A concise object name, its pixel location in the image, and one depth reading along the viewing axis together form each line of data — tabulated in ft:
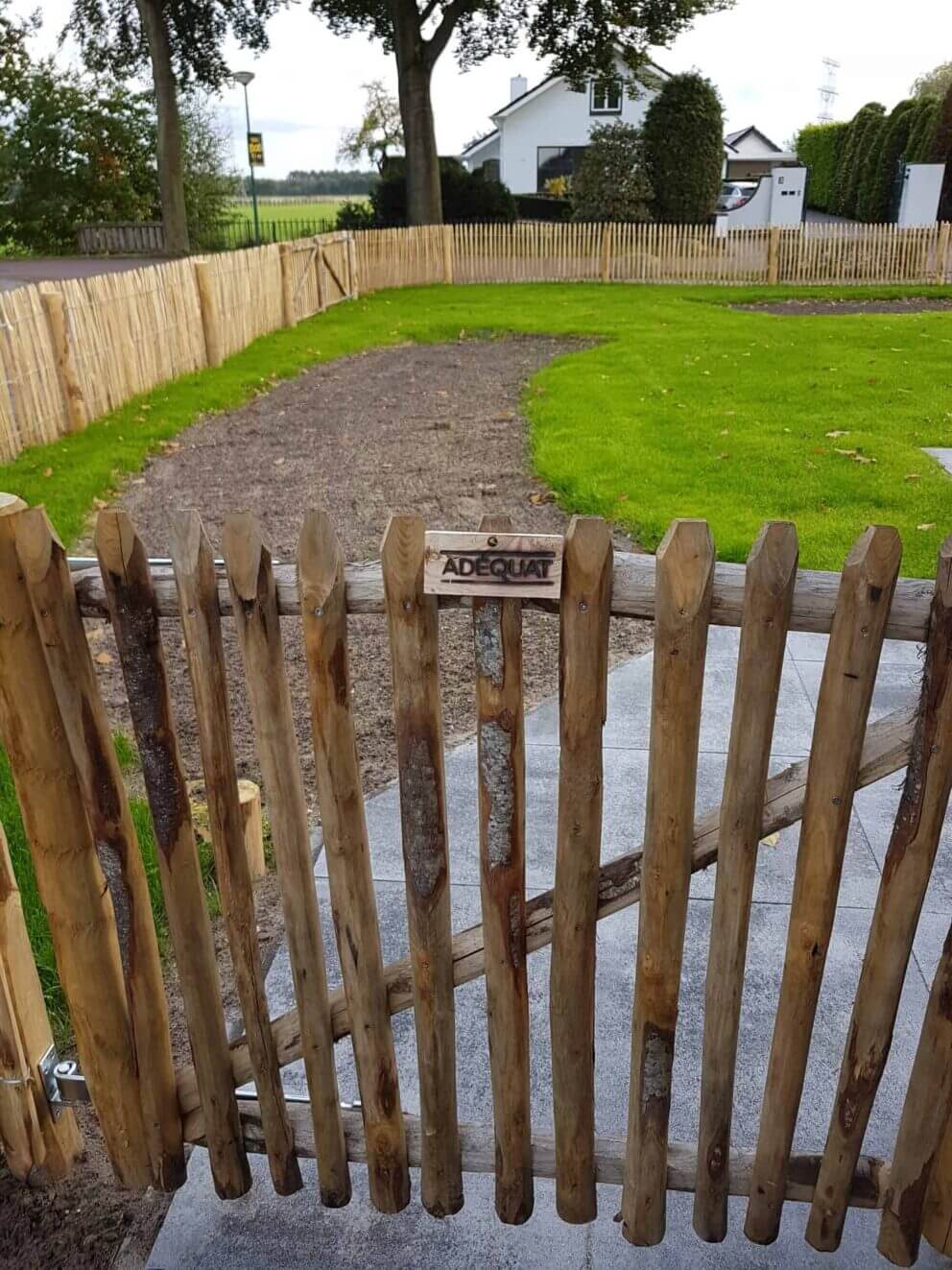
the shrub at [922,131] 104.01
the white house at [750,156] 187.23
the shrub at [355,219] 95.25
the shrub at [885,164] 115.34
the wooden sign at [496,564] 5.47
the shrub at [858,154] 126.41
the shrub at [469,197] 96.53
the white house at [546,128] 147.95
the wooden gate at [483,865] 5.65
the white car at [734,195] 119.14
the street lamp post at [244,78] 94.22
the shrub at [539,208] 121.60
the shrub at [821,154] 148.25
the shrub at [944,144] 95.86
